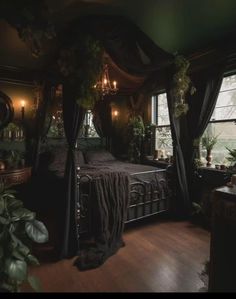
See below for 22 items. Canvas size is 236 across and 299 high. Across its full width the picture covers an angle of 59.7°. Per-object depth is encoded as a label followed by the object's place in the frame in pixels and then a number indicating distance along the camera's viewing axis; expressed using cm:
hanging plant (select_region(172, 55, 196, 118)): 252
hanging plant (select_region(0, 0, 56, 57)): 128
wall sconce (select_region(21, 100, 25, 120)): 404
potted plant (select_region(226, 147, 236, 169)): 274
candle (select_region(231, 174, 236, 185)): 168
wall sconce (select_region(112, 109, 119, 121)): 511
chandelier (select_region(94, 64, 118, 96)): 307
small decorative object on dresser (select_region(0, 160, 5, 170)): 311
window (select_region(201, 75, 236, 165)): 321
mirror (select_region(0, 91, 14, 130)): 384
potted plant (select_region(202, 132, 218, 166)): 340
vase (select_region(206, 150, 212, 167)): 344
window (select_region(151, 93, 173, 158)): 445
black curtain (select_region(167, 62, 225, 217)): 322
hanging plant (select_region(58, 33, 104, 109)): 212
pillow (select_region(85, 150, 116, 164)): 432
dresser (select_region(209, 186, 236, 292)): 137
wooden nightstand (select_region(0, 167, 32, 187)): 290
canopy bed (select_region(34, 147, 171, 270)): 245
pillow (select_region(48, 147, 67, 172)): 352
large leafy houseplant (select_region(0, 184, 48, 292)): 124
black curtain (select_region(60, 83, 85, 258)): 235
